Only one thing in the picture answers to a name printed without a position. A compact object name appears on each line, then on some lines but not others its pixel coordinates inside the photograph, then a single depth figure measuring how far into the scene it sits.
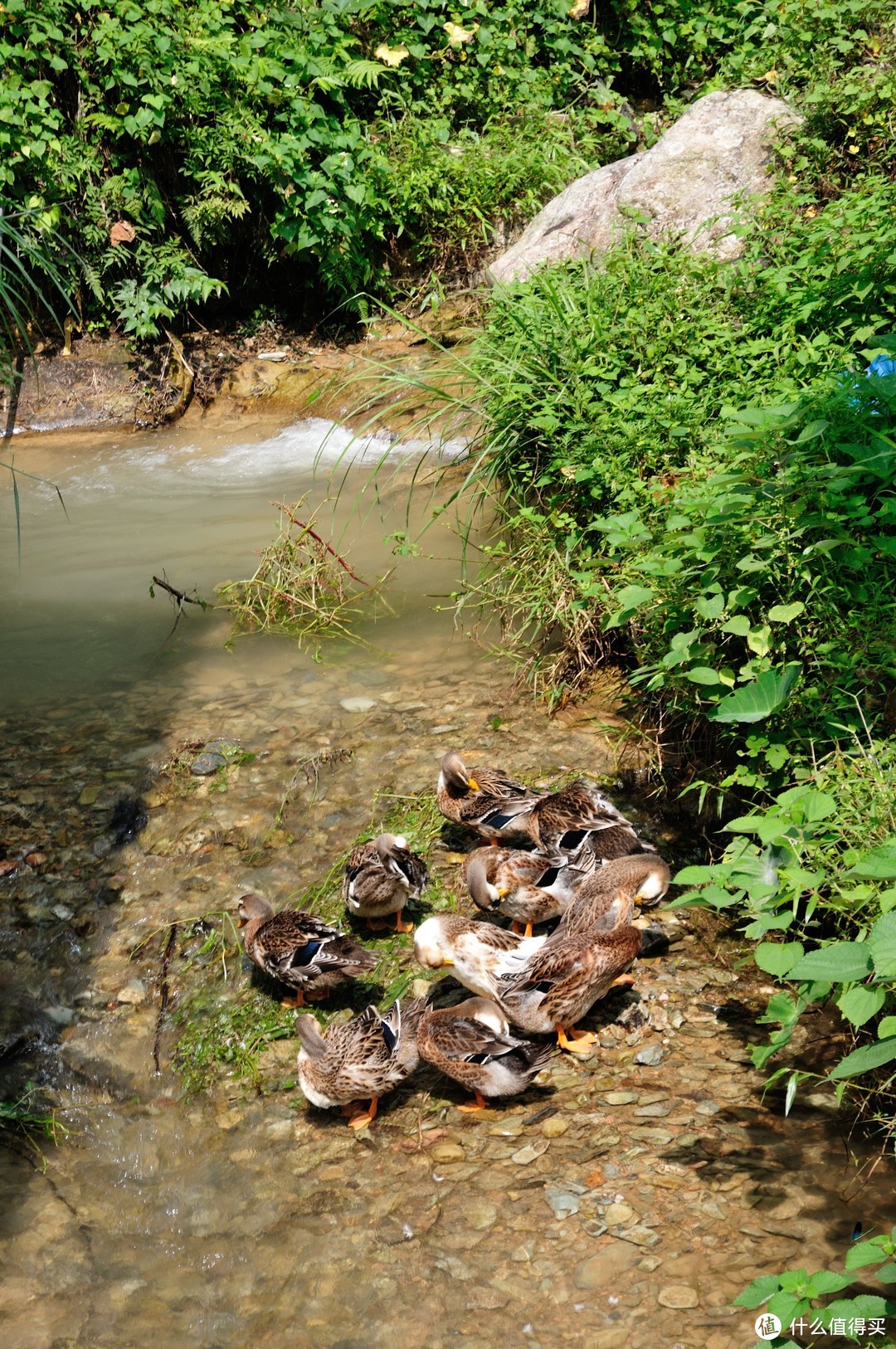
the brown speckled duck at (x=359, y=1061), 3.79
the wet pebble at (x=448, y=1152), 3.61
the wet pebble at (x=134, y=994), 4.55
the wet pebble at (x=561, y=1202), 3.27
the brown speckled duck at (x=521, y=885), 4.47
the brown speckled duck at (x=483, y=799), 4.84
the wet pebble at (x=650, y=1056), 3.81
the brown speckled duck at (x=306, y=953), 4.25
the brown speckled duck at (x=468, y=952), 4.09
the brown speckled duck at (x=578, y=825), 4.56
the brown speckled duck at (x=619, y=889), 4.18
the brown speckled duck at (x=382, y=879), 4.48
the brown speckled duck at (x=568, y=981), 3.87
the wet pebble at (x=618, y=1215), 3.19
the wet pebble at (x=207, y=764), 5.67
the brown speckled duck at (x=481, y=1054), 3.73
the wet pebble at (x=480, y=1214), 3.30
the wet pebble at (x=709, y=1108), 3.52
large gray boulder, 7.80
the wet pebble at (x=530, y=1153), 3.52
